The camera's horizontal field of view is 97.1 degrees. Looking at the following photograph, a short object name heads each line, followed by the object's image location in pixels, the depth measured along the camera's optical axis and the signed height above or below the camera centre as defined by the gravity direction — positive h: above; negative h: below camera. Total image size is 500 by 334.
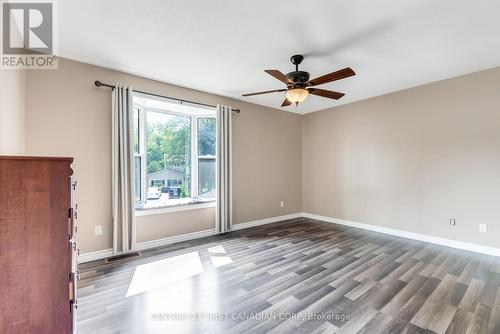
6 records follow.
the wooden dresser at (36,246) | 1.17 -0.42
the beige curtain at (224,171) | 4.20 -0.03
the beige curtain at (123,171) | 3.16 -0.01
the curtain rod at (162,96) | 3.05 +1.21
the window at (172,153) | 3.72 +0.31
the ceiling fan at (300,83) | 2.47 +1.01
